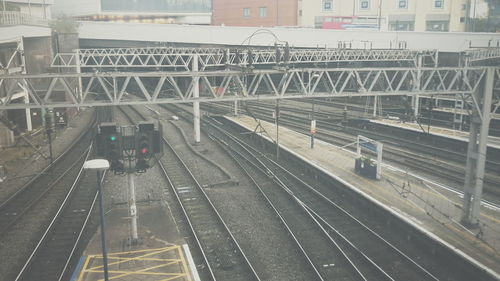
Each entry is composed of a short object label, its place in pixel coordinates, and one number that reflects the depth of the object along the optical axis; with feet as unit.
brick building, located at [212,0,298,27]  214.48
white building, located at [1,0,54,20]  134.86
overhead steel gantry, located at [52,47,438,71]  108.37
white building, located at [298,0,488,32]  194.49
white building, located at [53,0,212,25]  260.62
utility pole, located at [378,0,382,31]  170.91
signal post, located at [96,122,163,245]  42.27
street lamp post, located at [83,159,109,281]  31.14
